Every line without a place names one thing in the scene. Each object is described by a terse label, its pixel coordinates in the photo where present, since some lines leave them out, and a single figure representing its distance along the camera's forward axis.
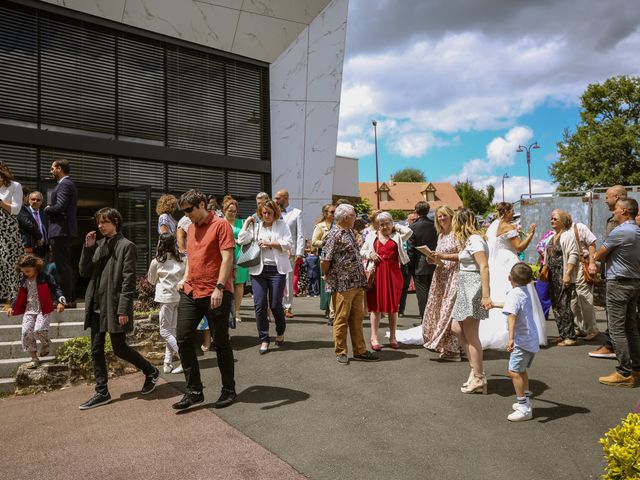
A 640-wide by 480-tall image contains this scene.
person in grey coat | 5.20
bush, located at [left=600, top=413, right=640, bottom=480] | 2.51
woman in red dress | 6.85
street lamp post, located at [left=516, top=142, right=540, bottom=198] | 42.06
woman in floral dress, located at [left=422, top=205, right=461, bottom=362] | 6.25
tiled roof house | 76.00
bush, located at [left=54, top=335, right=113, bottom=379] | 6.33
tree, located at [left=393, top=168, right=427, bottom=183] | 98.69
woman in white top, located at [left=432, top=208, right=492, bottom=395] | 4.98
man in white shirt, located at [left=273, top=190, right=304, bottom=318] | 7.92
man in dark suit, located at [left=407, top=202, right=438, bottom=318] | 8.07
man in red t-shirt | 4.95
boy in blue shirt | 4.30
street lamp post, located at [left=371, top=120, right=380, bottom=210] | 44.62
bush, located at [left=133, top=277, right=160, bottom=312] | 7.97
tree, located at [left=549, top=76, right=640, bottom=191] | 37.34
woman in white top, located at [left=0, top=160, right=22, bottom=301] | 5.85
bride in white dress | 6.89
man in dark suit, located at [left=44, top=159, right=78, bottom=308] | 7.05
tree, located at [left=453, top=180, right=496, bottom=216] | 76.74
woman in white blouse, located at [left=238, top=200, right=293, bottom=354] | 6.82
